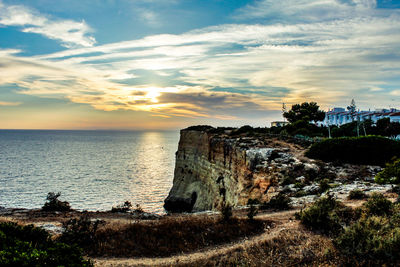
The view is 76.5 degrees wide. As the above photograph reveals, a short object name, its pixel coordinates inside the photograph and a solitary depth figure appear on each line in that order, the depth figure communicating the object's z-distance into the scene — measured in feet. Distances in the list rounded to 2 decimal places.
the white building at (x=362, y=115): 264.52
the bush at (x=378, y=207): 32.78
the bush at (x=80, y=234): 29.01
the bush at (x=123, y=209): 50.63
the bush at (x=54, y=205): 49.03
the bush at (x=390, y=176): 49.75
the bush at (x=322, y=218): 30.19
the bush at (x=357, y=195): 43.19
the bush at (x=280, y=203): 44.73
